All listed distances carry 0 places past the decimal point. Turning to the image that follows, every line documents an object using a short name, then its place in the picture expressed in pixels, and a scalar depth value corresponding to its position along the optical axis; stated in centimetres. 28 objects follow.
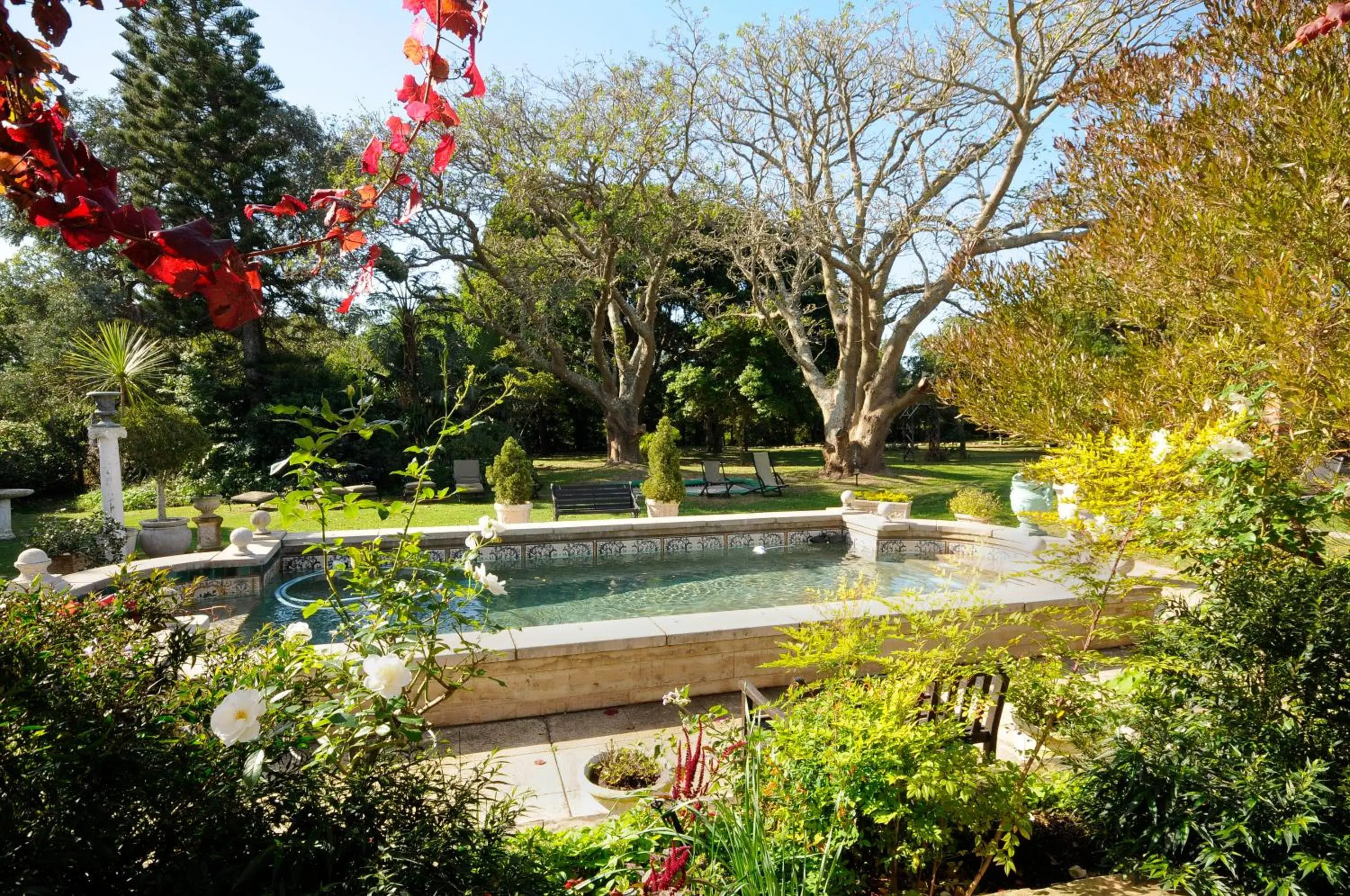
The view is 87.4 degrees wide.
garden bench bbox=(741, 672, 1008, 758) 265
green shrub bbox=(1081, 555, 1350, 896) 220
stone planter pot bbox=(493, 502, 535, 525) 1143
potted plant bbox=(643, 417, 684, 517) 1171
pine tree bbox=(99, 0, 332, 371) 1697
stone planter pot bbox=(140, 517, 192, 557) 918
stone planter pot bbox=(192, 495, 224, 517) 1127
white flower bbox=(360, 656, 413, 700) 164
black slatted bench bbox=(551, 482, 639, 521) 1207
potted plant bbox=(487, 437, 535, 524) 1147
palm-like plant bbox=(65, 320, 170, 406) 913
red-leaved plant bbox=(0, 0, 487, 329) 101
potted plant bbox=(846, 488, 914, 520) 1003
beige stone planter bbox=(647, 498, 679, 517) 1175
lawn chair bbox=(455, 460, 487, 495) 1520
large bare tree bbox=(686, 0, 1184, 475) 1184
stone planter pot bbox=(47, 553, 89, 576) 800
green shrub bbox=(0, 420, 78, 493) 1430
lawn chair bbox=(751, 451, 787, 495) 1552
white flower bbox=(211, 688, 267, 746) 148
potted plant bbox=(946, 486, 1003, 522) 1006
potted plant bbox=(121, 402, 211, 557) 918
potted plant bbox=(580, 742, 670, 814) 315
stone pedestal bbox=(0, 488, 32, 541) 1075
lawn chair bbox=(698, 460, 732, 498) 1519
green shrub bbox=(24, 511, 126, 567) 808
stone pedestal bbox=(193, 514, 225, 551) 960
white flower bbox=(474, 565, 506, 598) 232
